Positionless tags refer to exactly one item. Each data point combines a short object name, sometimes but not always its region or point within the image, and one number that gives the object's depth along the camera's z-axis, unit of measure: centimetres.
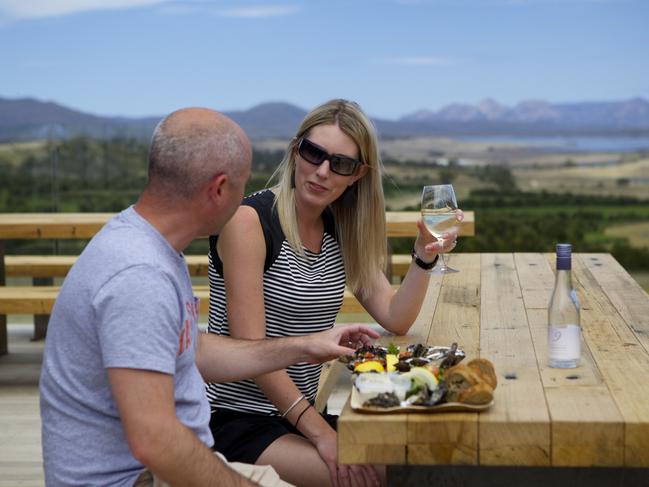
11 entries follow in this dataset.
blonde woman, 239
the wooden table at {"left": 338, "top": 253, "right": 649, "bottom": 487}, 173
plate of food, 177
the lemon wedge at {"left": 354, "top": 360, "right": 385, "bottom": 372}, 197
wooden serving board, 176
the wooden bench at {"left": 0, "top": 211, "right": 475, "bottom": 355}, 521
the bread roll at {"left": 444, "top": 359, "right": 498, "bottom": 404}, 178
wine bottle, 199
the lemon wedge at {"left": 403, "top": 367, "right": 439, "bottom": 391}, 181
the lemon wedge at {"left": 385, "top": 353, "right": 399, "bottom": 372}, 200
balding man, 154
